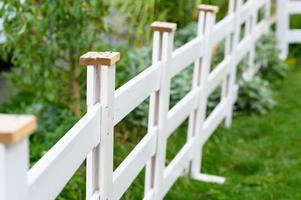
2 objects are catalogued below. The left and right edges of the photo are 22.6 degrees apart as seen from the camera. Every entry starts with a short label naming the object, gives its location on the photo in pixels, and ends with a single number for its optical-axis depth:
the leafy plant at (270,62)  8.53
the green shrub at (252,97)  7.15
